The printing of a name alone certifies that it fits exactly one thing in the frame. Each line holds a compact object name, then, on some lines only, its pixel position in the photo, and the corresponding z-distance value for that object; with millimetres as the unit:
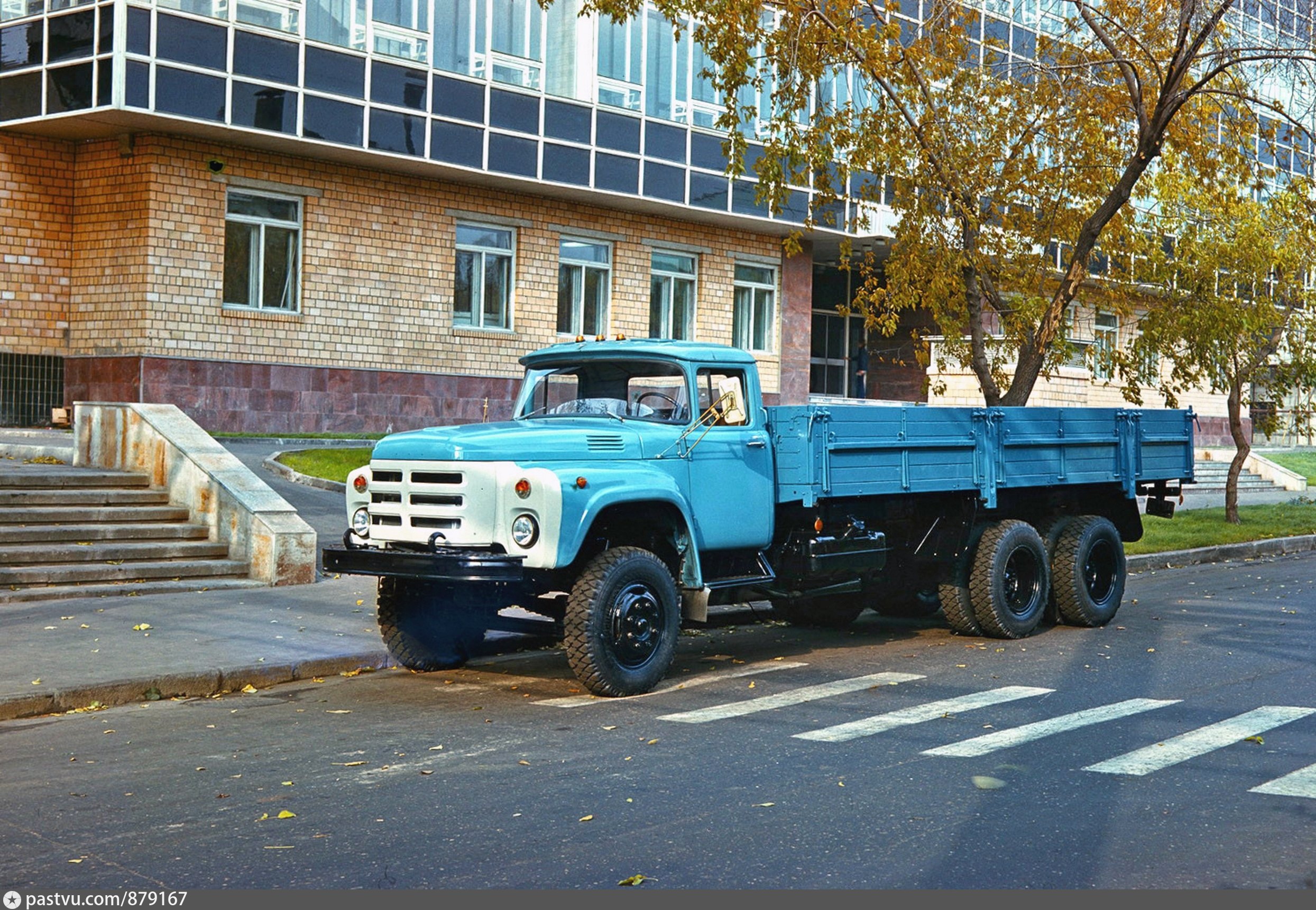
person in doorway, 38094
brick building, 23453
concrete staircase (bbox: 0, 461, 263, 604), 13062
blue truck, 9195
